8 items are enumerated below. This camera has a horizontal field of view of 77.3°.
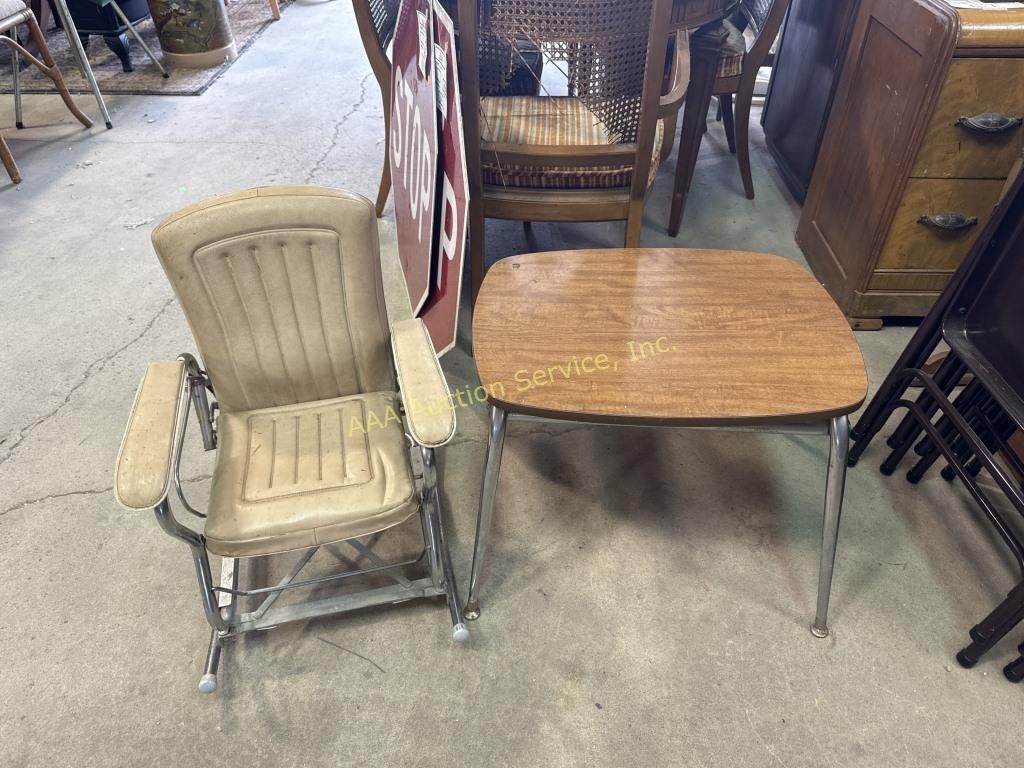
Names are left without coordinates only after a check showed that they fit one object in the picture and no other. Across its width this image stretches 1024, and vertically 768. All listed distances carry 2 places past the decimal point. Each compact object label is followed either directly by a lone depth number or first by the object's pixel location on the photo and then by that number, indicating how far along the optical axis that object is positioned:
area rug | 3.43
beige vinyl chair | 1.03
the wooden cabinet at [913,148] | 1.47
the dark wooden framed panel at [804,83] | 2.16
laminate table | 1.00
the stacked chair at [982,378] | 1.13
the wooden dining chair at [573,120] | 1.36
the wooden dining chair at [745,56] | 2.05
